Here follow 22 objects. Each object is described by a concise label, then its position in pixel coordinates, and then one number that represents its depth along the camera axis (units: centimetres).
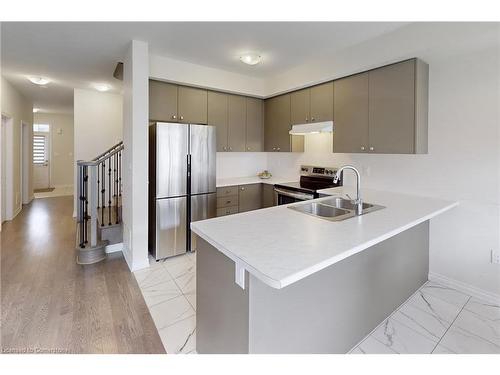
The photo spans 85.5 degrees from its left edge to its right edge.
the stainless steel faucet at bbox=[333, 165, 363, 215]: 198
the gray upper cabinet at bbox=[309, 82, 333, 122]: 334
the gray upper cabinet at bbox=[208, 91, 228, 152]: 389
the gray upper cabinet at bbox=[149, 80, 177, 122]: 336
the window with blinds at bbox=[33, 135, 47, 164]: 864
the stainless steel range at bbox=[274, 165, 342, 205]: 347
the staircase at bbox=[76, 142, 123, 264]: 325
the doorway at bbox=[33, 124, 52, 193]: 863
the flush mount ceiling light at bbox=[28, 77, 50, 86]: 431
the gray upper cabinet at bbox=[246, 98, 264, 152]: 432
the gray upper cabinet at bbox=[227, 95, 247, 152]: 410
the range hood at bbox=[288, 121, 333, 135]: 329
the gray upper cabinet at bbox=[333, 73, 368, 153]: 296
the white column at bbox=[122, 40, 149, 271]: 288
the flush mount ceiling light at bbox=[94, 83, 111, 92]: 477
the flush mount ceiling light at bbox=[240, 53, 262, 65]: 308
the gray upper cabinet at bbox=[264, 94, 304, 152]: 400
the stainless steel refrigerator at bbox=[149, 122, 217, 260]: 320
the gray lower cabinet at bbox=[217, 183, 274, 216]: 384
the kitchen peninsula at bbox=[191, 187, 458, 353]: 126
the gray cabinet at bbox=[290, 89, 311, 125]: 367
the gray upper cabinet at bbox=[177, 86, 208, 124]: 359
